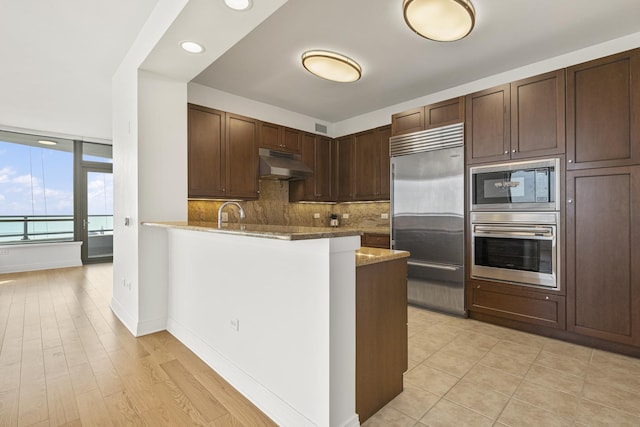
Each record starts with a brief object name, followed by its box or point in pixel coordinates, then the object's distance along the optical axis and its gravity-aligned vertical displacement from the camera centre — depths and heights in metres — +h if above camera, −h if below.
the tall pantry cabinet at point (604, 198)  2.44 +0.11
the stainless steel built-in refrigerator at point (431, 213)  3.38 -0.02
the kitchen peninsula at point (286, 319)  1.39 -0.60
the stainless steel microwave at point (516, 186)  2.83 +0.25
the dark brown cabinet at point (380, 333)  1.61 -0.72
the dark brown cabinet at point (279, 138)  4.23 +1.11
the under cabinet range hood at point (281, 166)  4.05 +0.65
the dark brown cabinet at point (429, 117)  3.43 +1.17
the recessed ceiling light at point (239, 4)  1.83 +1.30
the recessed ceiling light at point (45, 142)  6.12 +1.47
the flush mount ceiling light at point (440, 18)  2.07 +1.43
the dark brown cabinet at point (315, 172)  4.79 +0.66
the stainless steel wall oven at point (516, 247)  2.83 -0.37
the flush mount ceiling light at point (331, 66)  2.88 +1.48
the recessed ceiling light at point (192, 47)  2.34 +1.33
